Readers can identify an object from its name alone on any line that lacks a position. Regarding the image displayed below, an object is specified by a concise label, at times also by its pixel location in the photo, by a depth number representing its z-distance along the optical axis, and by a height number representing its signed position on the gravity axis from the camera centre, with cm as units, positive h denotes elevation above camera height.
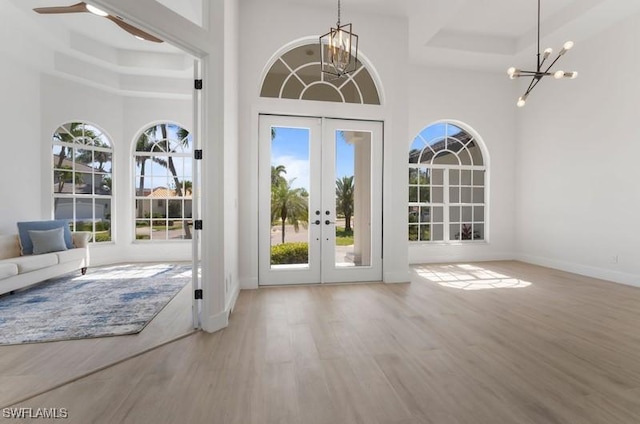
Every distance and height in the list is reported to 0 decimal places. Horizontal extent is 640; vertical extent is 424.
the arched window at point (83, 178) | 597 +62
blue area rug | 296 -119
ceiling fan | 339 +226
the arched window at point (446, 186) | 648 +50
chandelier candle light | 292 +162
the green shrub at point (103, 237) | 642 -62
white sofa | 398 -81
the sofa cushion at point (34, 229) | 470 -34
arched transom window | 454 +194
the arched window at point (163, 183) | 682 +58
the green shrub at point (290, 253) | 457 -68
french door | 453 +13
